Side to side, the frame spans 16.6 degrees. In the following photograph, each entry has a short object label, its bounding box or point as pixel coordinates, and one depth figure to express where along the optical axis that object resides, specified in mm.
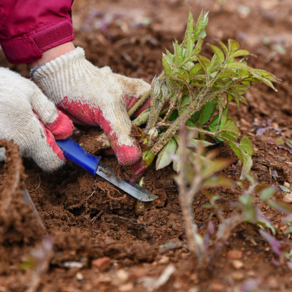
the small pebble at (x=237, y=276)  1010
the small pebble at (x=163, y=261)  1039
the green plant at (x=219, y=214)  988
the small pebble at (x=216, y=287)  999
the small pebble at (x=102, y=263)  1028
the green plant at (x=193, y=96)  1084
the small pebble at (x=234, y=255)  1033
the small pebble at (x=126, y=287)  1003
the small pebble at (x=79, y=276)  1015
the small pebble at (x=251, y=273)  1014
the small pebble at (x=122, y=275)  1010
